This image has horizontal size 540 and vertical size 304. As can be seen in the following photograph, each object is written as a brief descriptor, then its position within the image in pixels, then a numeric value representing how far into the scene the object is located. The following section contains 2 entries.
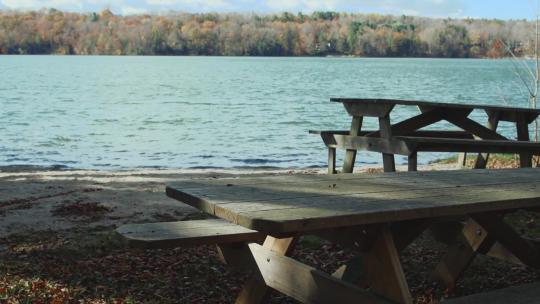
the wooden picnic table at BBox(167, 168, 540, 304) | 2.75
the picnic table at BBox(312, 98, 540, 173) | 7.39
